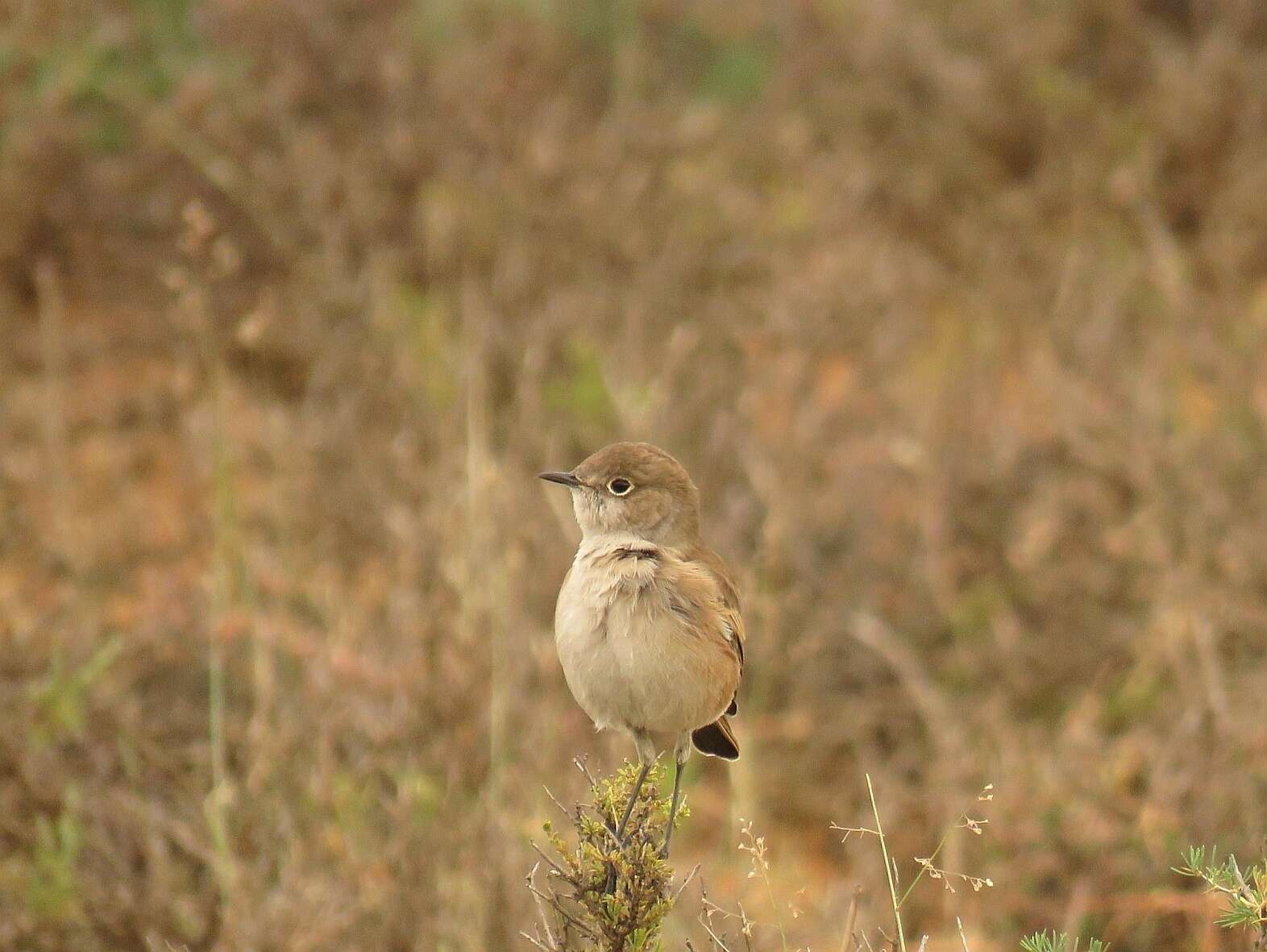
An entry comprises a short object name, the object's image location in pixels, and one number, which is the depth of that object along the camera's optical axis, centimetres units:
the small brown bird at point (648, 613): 654
